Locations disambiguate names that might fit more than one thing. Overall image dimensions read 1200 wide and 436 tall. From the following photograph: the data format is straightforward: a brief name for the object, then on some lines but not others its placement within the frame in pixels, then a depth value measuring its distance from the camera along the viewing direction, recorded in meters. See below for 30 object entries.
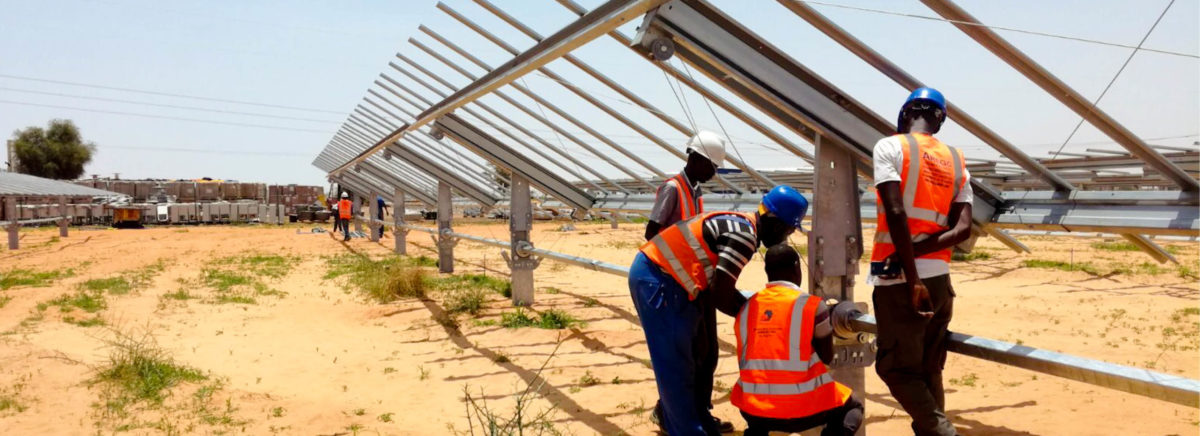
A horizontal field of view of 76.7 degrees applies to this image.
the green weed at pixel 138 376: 5.37
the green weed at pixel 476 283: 11.31
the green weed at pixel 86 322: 8.55
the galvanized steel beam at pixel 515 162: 9.49
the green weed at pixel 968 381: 5.69
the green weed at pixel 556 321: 8.28
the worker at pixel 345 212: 23.73
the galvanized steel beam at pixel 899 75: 3.43
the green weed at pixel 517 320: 8.37
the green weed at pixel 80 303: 9.66
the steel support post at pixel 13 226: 20.02
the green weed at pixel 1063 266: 13.88
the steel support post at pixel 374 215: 22.80
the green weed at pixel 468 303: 9.34
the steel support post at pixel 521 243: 9.77
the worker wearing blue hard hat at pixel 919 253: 2.80
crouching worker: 2.89
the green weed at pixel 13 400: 5.09
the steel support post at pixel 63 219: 24.26
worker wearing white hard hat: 4.02
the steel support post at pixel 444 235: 13.94
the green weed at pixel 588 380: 5.87
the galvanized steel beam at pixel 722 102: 4.51
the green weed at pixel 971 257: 16.42
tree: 50.62
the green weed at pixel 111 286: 11.49
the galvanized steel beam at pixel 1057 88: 3.07
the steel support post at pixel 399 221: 18.59
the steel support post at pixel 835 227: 3.66
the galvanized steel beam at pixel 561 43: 3.87
